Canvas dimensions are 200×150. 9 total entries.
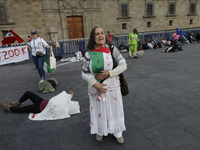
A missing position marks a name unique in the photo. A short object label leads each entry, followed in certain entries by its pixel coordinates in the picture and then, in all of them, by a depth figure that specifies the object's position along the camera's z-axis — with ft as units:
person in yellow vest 32.44
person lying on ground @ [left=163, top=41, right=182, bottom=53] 38.06
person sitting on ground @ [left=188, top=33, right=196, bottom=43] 57.84
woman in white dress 7.11
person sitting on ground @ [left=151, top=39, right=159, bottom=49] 49.67
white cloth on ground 10.79
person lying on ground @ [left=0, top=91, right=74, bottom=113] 11.33
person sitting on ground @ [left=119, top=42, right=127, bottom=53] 47.60
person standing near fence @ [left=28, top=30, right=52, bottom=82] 18.56
